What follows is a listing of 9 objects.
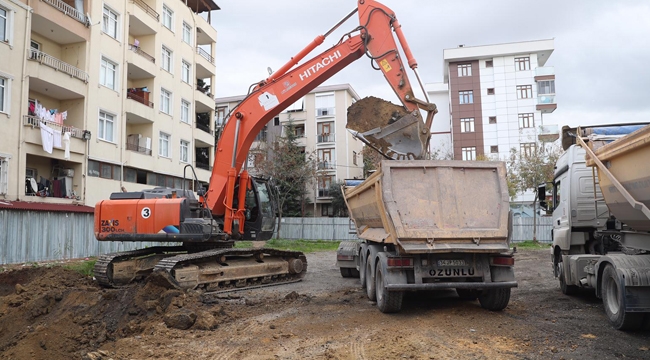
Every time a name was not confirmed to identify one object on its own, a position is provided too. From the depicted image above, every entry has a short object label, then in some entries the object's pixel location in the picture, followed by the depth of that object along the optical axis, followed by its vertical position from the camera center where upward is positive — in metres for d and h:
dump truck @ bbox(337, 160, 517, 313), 7.43 -0.26
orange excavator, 10.09 +0.30
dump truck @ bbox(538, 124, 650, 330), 6.25 -0.16
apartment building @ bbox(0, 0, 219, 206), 18.16 +5.49
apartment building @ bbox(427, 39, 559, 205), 46.66 +11.24
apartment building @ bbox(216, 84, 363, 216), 49.25 +8.23
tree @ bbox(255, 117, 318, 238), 38.88 +3.66
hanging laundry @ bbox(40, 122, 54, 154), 18.75 +3.03
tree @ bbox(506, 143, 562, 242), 33.81 +3.07
